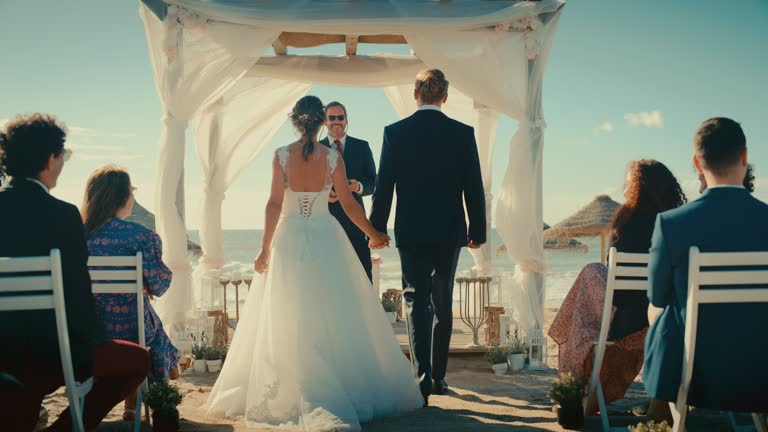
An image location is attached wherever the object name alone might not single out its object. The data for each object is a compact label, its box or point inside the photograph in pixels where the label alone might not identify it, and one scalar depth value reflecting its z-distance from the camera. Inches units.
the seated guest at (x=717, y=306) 79.4
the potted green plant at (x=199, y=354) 194.9
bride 118.2
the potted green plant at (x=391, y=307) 295.4
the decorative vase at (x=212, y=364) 194.9
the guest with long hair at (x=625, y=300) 119.5
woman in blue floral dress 123.6
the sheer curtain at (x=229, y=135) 232.2
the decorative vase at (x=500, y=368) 185.8
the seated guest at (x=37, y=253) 84.0
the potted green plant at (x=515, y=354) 189.9
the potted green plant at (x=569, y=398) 117.4
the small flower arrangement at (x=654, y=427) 92.2
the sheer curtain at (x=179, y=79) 194.9
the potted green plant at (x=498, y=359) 186.2
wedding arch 193.6
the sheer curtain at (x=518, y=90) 197.9
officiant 195.6
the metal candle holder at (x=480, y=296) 219.3
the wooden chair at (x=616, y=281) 108.3
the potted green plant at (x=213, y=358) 195.0
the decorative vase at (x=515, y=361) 189.8
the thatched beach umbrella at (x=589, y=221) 499.5
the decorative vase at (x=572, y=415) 118.3
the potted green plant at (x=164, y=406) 115.5
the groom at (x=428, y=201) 141.5
